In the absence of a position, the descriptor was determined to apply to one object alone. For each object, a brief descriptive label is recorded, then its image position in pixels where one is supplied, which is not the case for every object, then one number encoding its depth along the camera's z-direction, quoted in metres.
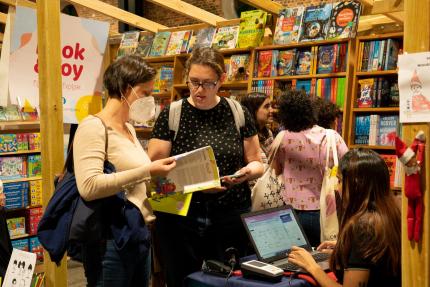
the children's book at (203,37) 6.35
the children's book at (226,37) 6.05
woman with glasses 2.43
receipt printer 2.02
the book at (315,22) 5.22
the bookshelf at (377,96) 4.79
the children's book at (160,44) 6.88
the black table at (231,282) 2.01
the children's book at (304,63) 5.35
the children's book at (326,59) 5.12
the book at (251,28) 5.74
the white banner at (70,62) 2.76
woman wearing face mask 1.99
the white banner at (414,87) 1.57
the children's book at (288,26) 5.44
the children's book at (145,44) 7.12
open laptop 2.27
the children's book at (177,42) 6.62
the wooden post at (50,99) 2.56
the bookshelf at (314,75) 4.98
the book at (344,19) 4.96
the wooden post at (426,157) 1.60
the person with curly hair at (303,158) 3.13
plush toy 1.57
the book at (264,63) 5.63
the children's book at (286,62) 5.45
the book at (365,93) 4.89
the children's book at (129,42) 7.38
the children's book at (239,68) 5.92
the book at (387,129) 4.80
